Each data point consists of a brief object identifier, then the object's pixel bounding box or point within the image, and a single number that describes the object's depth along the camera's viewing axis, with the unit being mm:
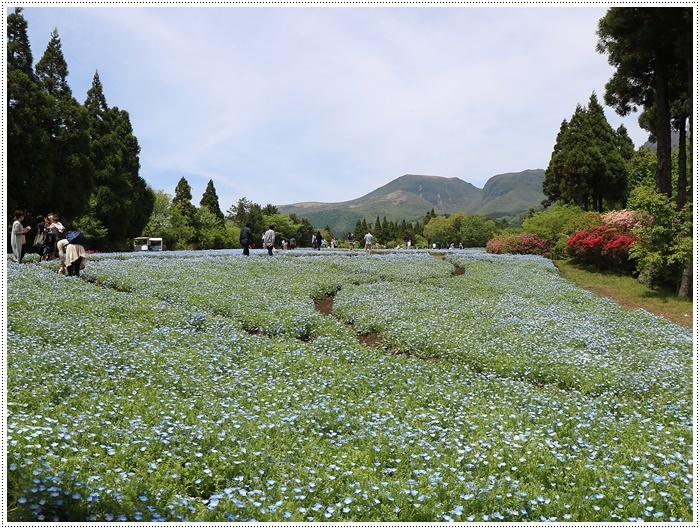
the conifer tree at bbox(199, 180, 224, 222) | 86250
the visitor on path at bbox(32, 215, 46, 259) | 21266
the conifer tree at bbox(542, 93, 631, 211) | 48688
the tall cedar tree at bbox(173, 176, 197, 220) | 75500
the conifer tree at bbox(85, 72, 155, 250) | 42000
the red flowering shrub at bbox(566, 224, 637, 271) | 26891
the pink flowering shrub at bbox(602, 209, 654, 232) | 28672
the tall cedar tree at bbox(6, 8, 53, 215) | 27516
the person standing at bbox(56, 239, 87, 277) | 17328
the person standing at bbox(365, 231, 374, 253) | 40550
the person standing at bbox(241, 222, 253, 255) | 28859
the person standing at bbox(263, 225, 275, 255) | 30581
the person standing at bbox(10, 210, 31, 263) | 18141
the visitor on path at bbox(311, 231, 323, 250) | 42216
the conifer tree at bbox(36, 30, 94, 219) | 30875
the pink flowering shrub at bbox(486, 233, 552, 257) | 39531
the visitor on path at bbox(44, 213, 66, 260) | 20047
